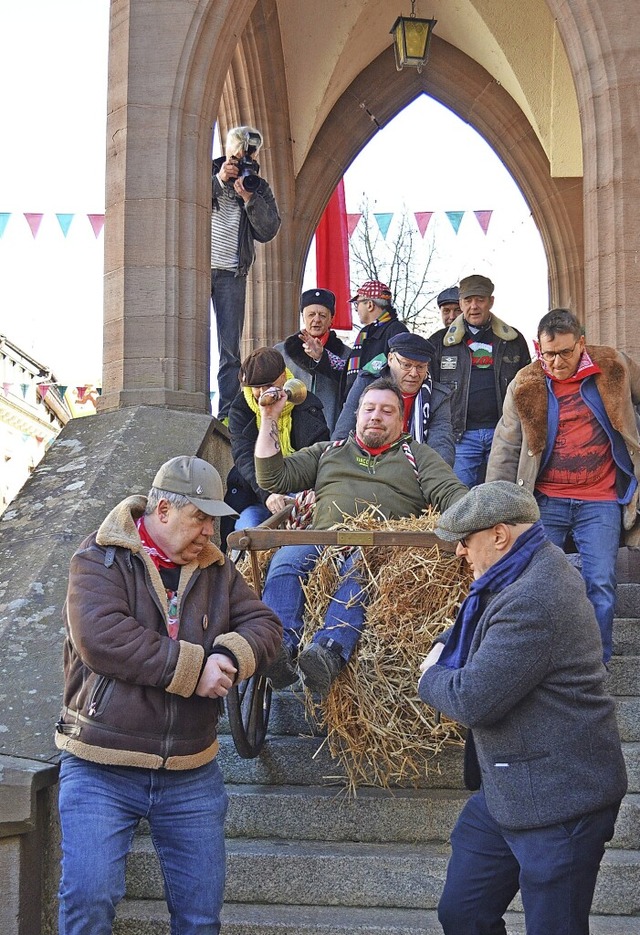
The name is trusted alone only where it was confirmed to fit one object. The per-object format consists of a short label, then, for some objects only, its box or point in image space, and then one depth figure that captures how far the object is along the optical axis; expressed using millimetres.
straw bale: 4215
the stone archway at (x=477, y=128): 13688
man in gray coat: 2992
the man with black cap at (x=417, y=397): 5703
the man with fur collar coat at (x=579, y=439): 5281
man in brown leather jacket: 3273
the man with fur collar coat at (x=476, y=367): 7188
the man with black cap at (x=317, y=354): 7184
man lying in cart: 4922
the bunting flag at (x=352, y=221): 18625
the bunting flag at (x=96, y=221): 16266
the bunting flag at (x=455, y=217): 18438
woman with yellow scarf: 5641
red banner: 16000
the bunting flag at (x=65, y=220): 16609
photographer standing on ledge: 8539
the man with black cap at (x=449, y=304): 8391
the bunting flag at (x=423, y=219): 17984
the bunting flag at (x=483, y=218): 18703
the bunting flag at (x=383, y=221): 20438
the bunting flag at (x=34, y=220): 16469
